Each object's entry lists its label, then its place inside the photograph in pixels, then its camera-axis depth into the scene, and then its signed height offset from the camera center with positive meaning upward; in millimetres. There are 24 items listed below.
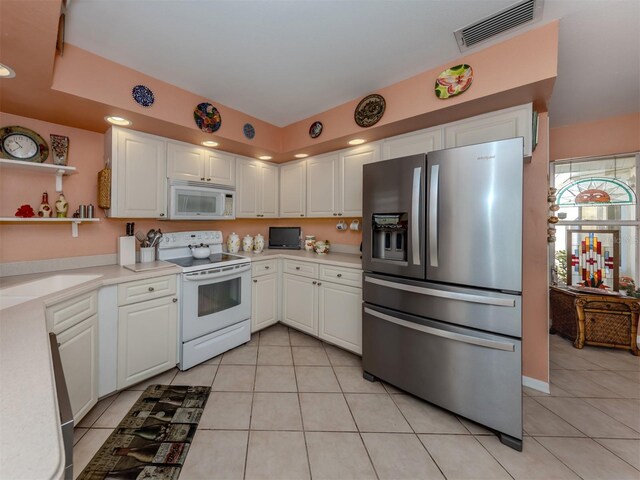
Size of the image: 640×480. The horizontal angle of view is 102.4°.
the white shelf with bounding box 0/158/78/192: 1818 +540
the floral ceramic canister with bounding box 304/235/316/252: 3400 -50
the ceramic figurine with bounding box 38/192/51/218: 2053 +236
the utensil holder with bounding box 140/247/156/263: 2508 -154
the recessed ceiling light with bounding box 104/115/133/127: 2057 +972
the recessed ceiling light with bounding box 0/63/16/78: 1456 +970
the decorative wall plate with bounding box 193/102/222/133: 2350 +1141
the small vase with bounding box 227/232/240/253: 3215 -53
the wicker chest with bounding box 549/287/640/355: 2678 -855
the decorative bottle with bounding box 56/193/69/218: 2127 +255
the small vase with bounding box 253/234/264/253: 3420 -54
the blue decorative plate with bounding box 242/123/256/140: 2762 +1176
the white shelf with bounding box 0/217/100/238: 1806 +133
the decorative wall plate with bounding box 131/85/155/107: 1980 +1121
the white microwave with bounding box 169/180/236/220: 2510 +396
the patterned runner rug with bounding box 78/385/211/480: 1389 -1237
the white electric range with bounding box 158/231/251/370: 2289 -585
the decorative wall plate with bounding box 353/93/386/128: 2271 +1178
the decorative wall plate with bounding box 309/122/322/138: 2747 +1191
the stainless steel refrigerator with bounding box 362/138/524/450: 1531 -273
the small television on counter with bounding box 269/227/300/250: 3604 +23
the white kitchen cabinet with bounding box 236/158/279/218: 3131 +649
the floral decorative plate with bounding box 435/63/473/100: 1821 +1160
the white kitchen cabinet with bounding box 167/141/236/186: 2555 +796
